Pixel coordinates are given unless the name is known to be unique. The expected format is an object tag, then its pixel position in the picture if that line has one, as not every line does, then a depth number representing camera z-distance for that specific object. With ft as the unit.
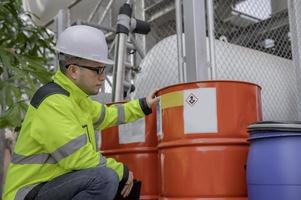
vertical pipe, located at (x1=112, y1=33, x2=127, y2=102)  10.74
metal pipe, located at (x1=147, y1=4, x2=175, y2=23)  13.30
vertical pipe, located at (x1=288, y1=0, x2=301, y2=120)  10.83
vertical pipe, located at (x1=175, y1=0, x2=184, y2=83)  9.00
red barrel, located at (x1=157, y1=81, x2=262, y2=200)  7.57
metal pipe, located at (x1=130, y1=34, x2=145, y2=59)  12.13
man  6.73
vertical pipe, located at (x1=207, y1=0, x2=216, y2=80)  8.73
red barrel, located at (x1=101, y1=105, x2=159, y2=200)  8.99
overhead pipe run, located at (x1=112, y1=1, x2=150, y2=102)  10.69
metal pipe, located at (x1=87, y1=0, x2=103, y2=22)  14.11
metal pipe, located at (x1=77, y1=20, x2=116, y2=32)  12.69
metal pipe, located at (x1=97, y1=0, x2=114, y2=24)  13.50
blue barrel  6.77
